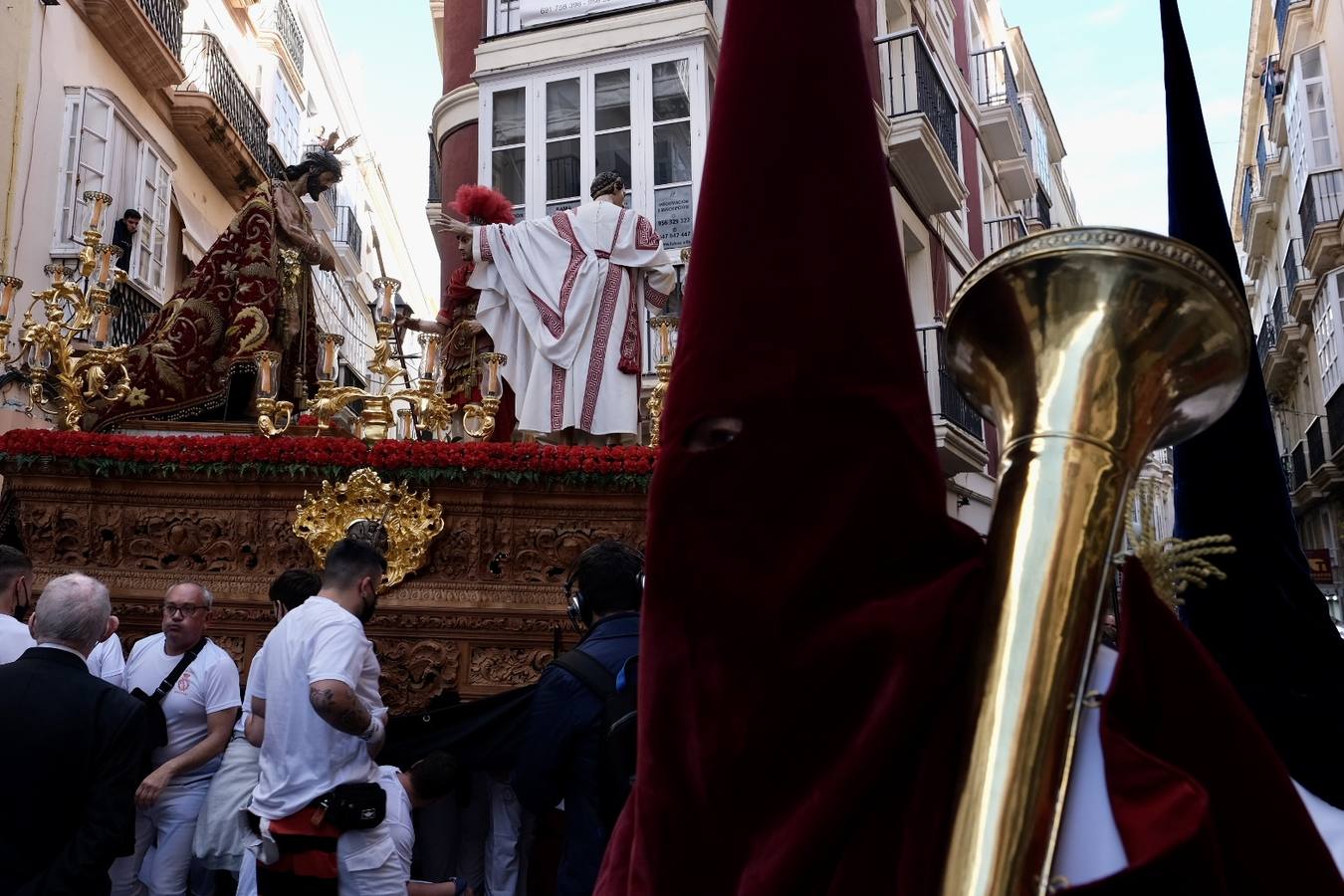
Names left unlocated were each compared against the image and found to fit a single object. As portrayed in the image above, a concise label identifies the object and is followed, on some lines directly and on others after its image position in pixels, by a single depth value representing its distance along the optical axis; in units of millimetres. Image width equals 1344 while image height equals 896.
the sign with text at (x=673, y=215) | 10719
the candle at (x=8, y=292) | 5526
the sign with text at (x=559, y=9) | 11414
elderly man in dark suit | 2879
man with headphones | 2928
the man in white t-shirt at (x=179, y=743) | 3822
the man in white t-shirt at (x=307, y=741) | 3217
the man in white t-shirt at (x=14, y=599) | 3730
